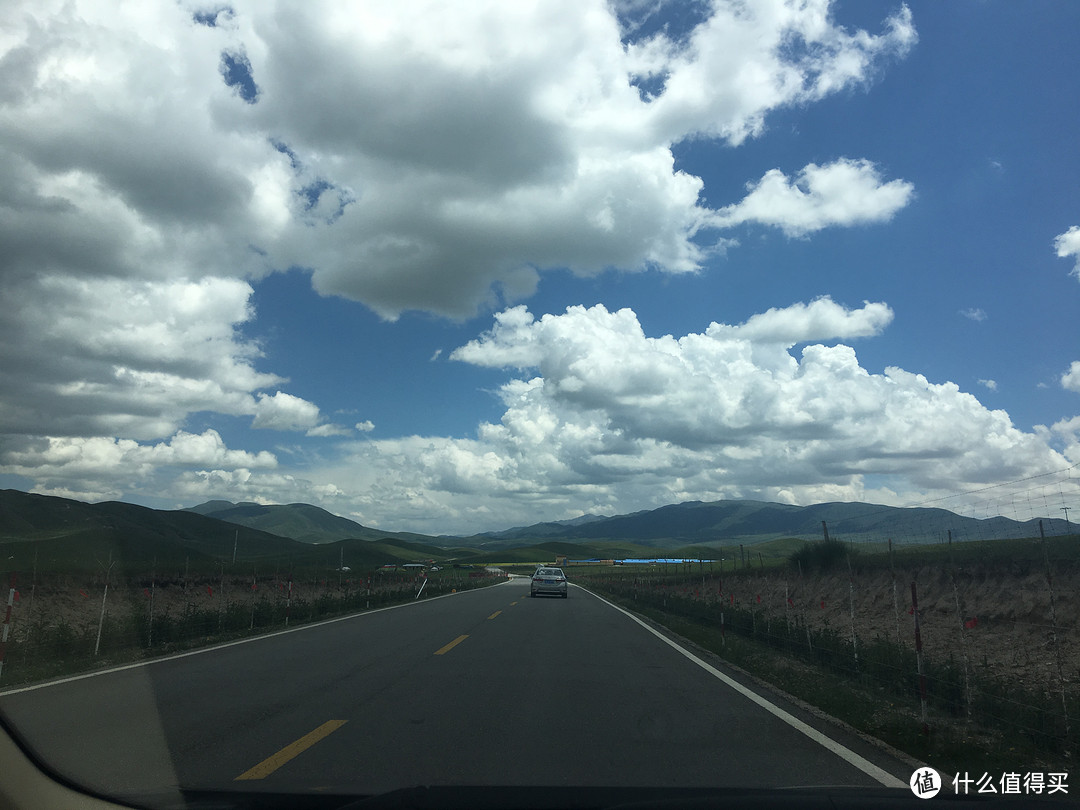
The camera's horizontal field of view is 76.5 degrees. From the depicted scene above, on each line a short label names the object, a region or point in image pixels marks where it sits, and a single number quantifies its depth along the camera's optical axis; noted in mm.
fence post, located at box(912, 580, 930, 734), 6918
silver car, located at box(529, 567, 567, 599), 34625
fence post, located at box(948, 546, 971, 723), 7859
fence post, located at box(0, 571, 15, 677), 8898
